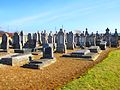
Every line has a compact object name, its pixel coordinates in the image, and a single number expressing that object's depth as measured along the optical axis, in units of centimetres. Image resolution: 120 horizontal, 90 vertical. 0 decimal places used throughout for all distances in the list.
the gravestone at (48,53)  1027
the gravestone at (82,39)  1983
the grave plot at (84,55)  1118
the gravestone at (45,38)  1891
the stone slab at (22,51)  1214
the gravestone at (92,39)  1915
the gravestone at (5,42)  1325
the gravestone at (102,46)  1704
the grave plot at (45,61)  829
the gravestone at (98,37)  2413
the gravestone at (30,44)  1510
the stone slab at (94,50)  1416
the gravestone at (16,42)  1540
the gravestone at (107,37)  2093
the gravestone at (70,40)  1683
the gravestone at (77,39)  2078
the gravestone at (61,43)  1413
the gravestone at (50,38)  1848
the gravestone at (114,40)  2041
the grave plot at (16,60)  862
